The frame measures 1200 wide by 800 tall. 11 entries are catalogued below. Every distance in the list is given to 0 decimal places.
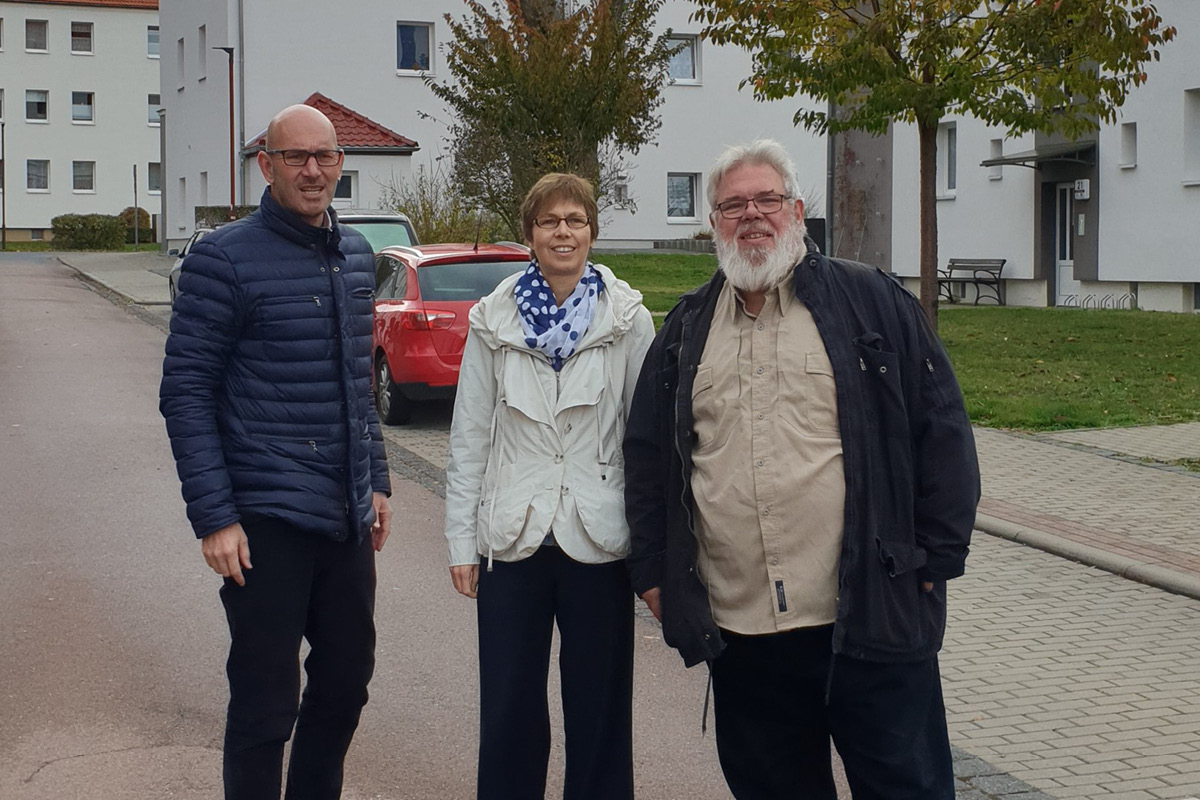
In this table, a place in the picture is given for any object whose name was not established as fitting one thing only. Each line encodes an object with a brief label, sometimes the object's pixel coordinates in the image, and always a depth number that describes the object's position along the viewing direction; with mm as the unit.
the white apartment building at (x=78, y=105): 72000
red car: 13344
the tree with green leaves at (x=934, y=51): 14758
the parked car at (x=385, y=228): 20125
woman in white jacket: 3797
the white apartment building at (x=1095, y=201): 25984
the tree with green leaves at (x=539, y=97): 22453
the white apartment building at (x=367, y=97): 39719
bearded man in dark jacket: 3406
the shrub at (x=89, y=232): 57812
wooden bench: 31484
